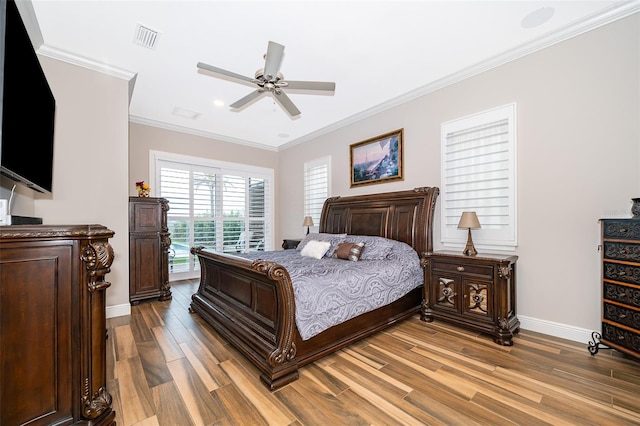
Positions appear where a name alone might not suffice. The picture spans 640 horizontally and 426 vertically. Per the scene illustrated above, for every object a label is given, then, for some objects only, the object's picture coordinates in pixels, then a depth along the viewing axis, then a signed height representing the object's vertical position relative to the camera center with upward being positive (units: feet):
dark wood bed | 6.38 -2.69
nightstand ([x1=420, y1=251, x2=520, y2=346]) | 8.31 -2.75
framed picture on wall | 12.93 +2.80
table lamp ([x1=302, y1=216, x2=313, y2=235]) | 16.64 -0.51
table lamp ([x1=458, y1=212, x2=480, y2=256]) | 9.18 -0.40
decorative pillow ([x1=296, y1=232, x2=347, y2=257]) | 11.78 -1.26
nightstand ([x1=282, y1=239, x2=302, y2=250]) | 16.56 -1.96
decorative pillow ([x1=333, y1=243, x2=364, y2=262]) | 10.67 -1.59
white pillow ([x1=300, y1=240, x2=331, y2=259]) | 11.35 -1.57
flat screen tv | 4.65 +2.28
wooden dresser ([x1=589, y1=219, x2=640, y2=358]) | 6.49 -1.87
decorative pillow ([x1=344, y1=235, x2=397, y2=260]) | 10.64 -1.43
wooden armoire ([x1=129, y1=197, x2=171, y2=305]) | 12.23 -1.70
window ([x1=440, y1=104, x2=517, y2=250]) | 9.47 +1.40
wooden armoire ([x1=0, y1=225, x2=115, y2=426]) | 3.74 -1.70
